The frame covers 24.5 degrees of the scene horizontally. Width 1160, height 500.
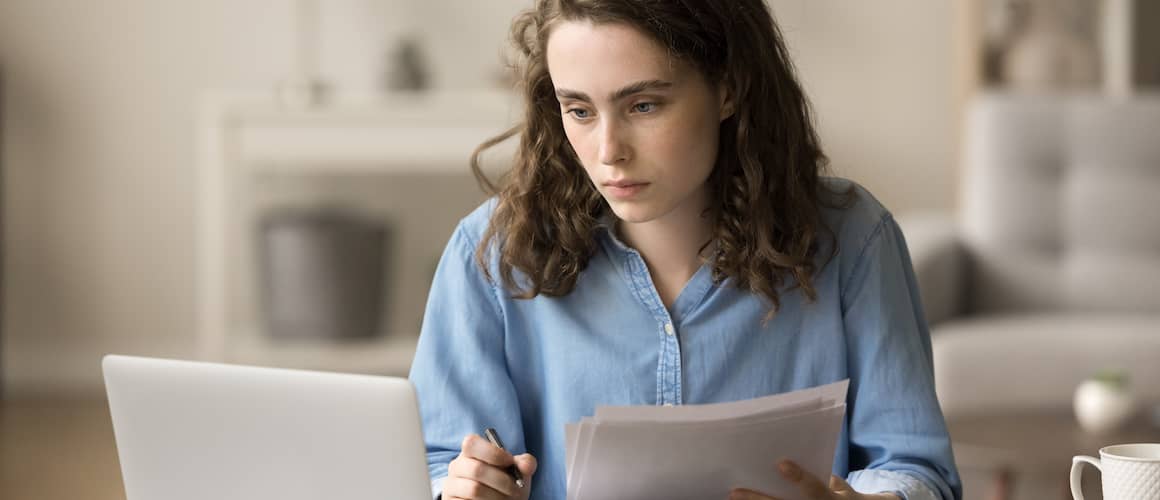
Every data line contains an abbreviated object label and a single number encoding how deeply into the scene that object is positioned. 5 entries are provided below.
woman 2.33
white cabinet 5.81
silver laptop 2.04
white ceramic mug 2.06
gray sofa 4.87
